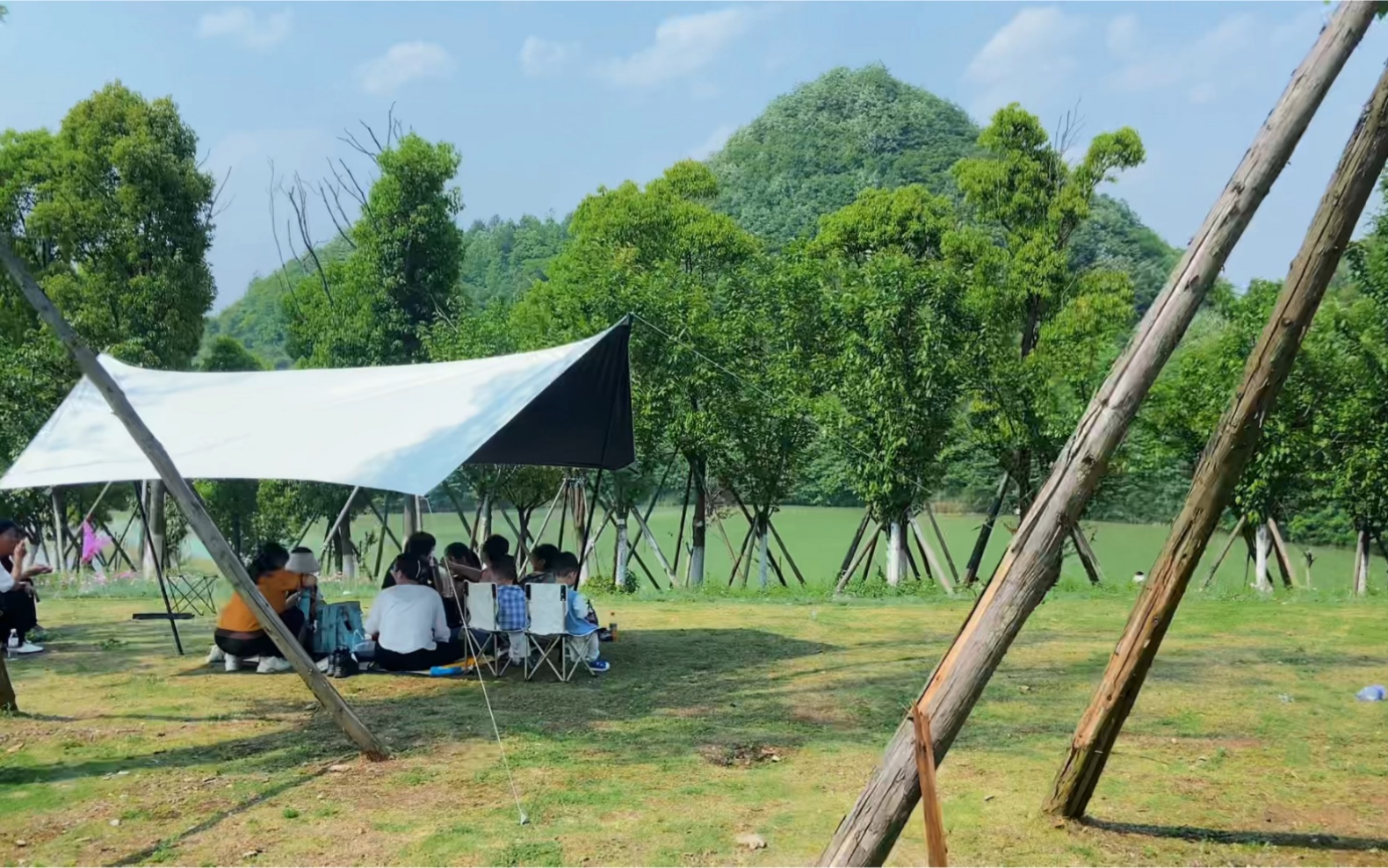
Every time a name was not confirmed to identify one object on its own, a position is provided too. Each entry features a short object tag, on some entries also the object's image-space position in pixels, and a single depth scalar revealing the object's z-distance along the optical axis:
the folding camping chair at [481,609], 7.30
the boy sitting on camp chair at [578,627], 7.37
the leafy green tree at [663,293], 14.98
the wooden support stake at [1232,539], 16.12
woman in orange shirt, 7.68
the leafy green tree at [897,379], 13.73
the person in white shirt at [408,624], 7.52
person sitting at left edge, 8.18
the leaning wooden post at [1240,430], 3.88
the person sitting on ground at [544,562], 7.92
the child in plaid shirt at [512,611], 7.25
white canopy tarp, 6.76
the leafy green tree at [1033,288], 14.91
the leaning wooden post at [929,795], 2.93
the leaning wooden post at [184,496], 5.04
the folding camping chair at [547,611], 7.20
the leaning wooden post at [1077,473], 3.11
